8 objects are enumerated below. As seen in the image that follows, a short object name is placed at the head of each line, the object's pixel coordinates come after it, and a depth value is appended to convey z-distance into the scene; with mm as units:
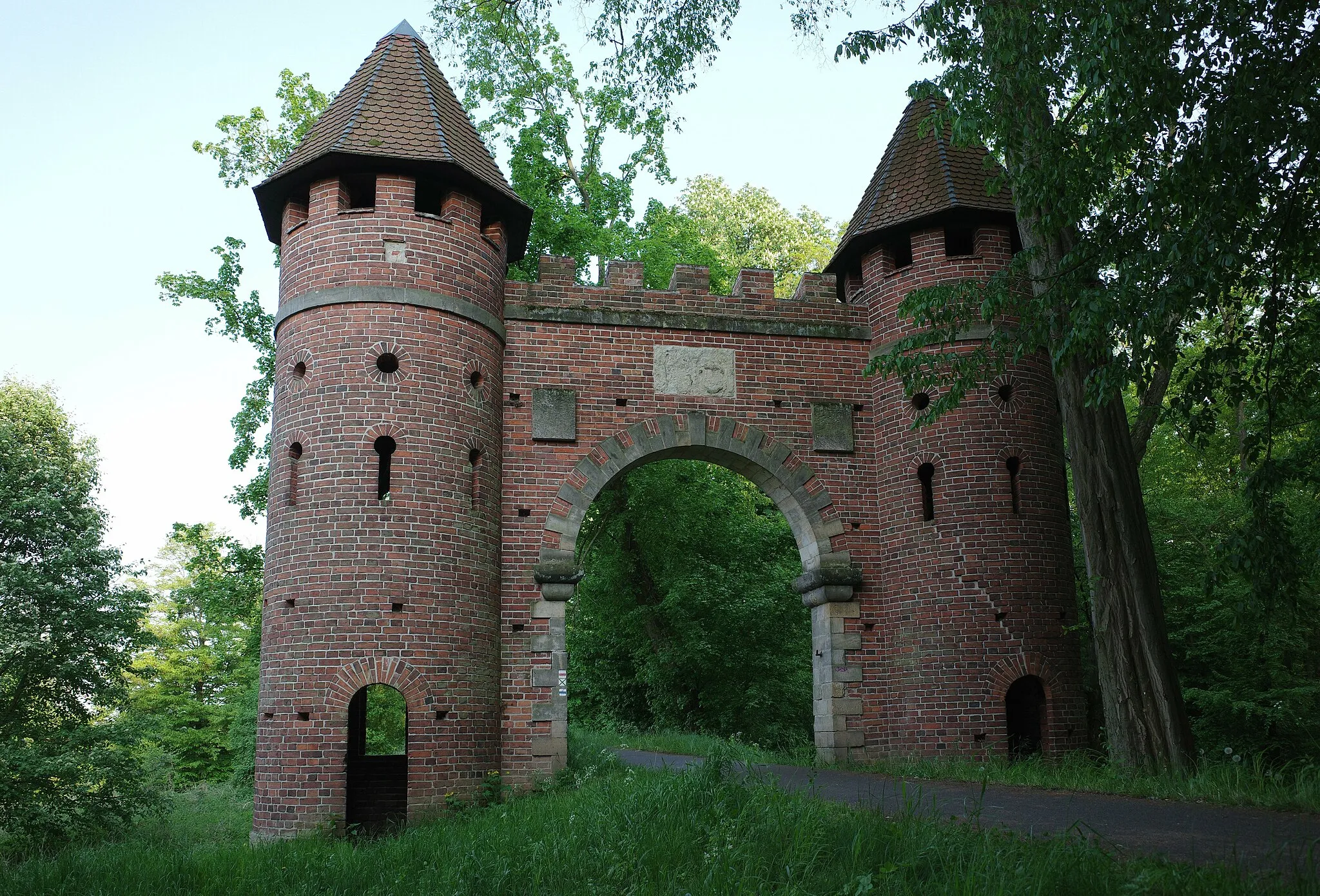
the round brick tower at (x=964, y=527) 12922
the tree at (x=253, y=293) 19094
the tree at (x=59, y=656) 15234
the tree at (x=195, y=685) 28484
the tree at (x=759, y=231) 29875
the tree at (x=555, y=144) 20969
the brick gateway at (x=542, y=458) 11812
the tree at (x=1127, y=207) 7555
